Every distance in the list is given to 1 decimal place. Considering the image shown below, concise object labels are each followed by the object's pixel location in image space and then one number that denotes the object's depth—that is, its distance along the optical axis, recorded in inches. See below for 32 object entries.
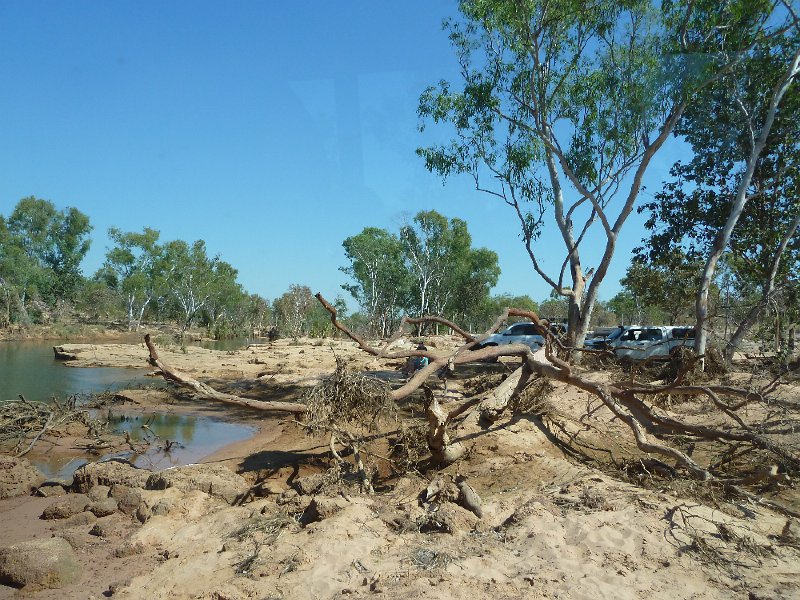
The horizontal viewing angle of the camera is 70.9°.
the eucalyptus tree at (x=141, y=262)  1943.9
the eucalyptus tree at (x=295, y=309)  1689.2
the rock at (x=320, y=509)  222.4
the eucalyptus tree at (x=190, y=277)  1982.0
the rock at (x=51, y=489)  303.8
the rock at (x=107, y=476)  297.5
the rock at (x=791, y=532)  186.1
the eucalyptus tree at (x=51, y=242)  1987.5
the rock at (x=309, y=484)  259.1
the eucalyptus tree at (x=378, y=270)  1627.7
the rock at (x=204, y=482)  282.7
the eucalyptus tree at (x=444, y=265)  1488.7
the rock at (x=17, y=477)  305.1
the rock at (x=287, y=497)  252.5
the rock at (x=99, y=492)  283.7
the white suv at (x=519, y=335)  826.8
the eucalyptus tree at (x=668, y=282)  675.4
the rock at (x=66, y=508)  267.0
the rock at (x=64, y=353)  1009.5
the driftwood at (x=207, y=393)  236.2
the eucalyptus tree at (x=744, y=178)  499.8
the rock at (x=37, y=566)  201.2
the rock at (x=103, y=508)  265.3
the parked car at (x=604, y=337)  723.3
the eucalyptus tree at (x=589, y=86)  493.7
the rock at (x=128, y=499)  266.8
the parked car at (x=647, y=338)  701.9
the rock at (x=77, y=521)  257.1
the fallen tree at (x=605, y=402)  232.4
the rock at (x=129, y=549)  222.4
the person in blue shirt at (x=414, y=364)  511.4
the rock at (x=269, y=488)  284.7
